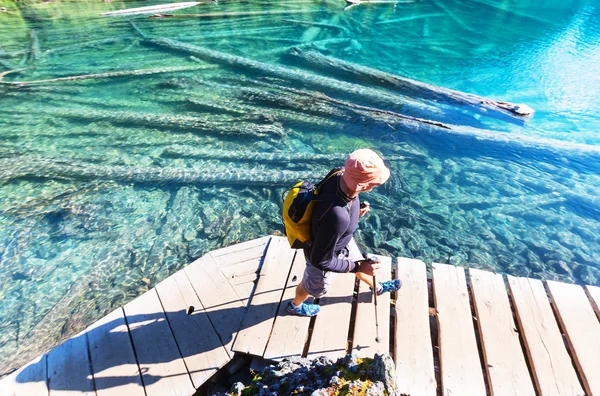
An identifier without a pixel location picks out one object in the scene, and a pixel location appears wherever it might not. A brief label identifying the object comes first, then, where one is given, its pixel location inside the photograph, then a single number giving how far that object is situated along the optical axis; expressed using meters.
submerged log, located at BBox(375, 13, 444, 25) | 24.21
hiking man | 2.75
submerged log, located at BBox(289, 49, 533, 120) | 11.94
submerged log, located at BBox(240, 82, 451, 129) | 11.29
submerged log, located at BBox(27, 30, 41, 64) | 15.87
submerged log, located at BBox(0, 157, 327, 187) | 8.56
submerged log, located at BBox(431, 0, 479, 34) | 24.08
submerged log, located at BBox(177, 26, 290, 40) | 19.09
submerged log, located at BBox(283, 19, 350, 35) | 22.17
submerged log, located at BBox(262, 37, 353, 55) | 17.38
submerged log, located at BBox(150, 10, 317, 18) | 22.41
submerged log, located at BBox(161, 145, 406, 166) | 9.32
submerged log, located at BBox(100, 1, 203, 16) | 23.22
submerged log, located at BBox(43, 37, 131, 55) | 16.90
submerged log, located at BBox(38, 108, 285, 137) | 10.47
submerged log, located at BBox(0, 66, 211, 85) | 13.37
